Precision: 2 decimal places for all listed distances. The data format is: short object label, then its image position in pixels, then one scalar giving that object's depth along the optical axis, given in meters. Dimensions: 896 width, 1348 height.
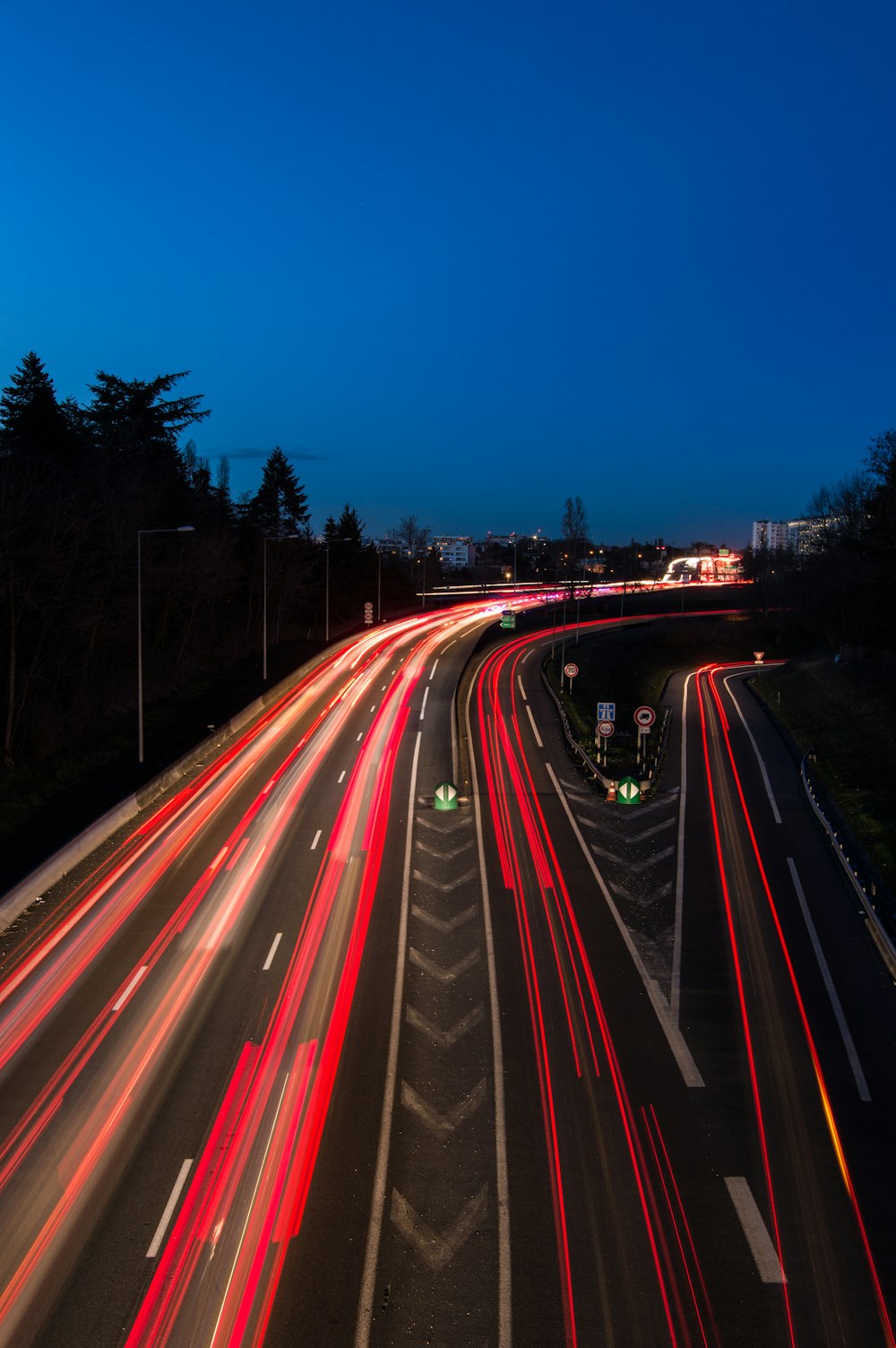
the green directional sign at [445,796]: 27.23
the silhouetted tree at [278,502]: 81.75
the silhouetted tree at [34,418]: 47.91
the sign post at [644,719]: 30.72
